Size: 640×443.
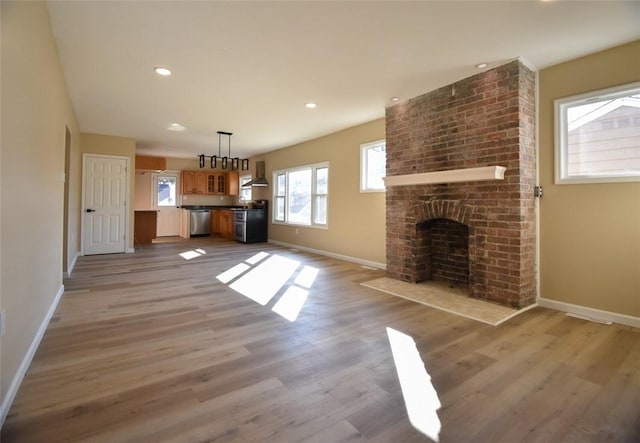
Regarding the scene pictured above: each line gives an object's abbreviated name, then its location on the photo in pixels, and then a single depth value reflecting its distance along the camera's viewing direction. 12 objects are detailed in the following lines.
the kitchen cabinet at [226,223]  9.41
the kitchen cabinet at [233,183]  10.40
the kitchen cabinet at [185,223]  9.40
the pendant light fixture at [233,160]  6.16
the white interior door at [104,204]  6.16
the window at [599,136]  2.82
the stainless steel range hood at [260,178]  8.20
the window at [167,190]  9.73
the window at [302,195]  6.62
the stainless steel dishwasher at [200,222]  9.51
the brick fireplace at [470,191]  3.21
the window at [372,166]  5.22
